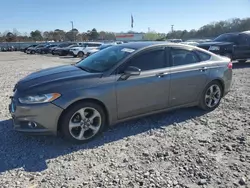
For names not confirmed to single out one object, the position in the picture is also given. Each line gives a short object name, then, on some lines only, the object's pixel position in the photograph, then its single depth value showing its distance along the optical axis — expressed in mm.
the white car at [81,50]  25005
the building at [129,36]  76331
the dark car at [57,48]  30297
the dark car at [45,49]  35088
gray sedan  3443
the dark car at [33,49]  37109
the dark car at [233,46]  11336
